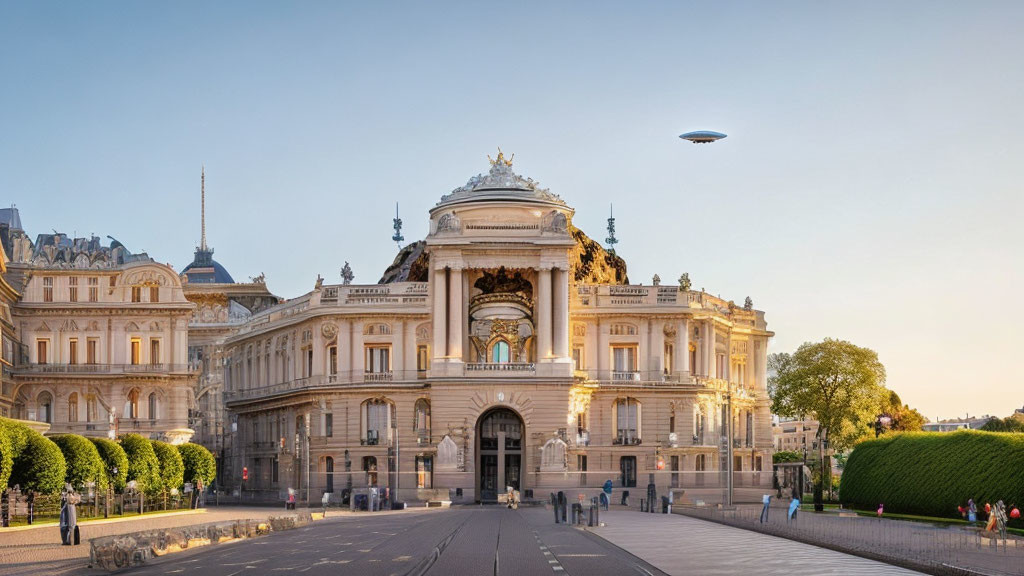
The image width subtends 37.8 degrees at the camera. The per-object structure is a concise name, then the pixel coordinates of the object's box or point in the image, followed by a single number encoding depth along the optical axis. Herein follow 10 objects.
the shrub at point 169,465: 92.81
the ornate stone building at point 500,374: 110.94
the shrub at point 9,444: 67.44
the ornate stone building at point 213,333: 147.89
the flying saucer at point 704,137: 82.31
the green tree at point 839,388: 139.75
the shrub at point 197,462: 100.88
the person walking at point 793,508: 75.69
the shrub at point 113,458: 82.38
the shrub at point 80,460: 77.44
